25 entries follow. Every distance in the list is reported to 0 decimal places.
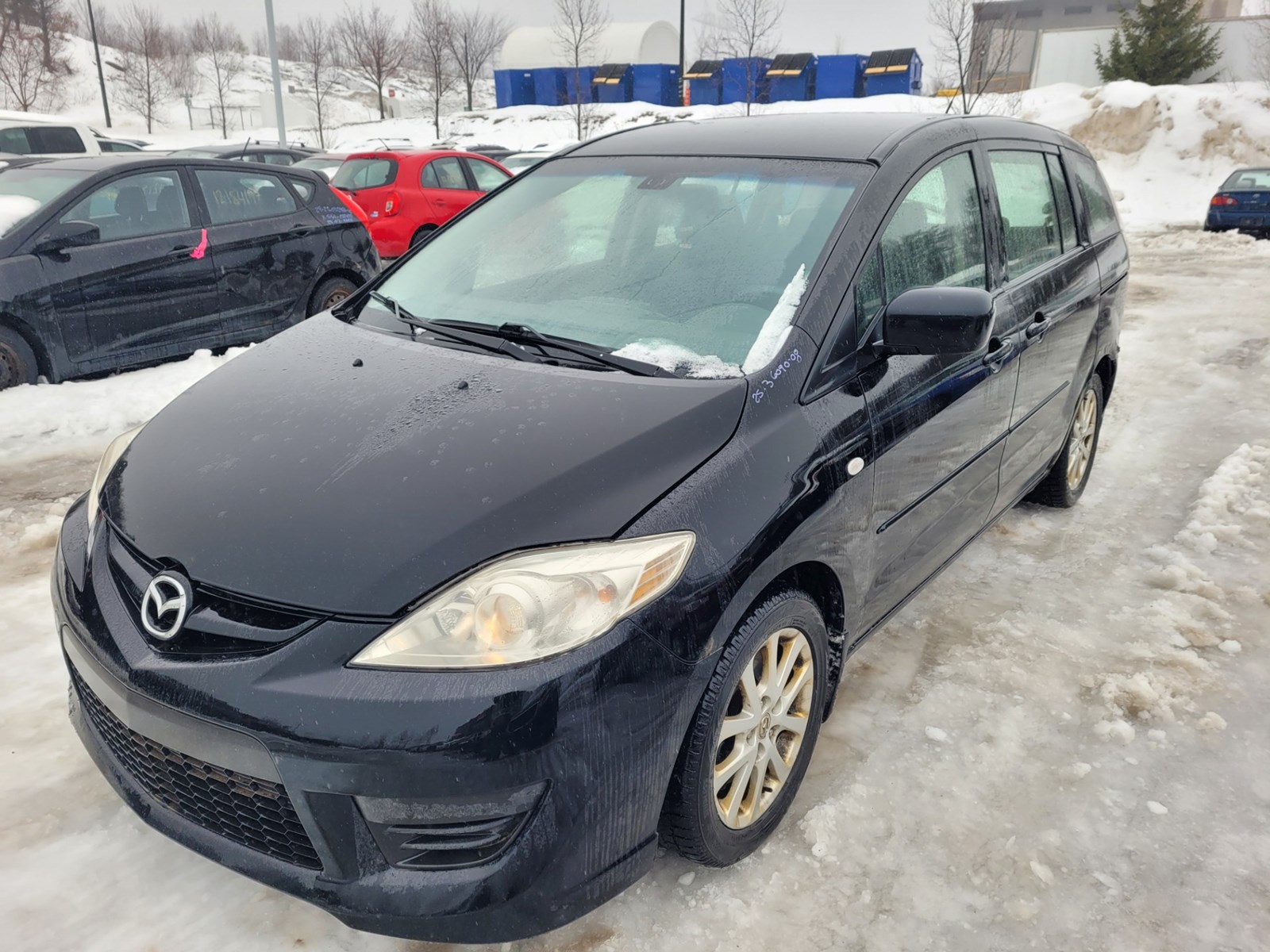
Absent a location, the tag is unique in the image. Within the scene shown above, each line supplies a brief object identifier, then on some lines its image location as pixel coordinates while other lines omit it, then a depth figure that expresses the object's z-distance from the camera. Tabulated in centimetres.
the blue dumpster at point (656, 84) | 4512
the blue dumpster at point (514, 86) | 4838
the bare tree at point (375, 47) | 4769
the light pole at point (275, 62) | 2225
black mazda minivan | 178
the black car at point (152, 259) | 574
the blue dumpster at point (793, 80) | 4156
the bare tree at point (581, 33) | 4075
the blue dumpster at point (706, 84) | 4291
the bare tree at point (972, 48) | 2712
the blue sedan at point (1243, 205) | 1555
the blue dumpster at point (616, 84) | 4584
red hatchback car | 1082
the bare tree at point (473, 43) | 4997
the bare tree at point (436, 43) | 4697
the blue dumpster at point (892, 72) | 4019
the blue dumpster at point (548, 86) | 4731
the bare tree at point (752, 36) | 3572
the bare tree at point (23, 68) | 3844
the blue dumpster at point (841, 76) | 4116
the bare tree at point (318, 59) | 5117
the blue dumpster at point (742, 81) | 4044
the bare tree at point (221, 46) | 6550
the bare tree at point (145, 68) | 5103
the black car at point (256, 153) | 1602
